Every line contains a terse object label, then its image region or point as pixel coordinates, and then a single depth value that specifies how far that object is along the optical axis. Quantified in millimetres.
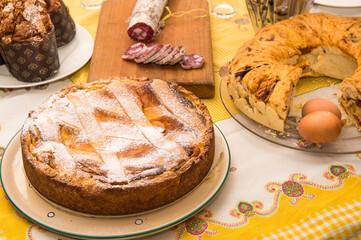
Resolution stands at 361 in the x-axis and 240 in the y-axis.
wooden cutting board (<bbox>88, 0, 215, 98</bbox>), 1993
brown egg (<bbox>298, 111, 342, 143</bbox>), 1552
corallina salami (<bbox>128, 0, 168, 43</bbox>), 2236
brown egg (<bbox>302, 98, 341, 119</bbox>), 1670
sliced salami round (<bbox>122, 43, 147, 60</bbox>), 2080
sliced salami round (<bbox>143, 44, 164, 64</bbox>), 2051
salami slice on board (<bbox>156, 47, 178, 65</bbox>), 2037
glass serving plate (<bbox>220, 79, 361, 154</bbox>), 1602
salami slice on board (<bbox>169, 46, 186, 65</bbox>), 2035
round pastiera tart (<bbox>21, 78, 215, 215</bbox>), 1284
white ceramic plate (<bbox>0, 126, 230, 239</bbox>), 1267
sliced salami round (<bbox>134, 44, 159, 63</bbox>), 2051
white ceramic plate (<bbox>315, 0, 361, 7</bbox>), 2521
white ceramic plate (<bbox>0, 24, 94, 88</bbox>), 2014
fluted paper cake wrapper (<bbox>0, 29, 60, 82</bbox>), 1892
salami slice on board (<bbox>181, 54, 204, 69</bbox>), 2039
